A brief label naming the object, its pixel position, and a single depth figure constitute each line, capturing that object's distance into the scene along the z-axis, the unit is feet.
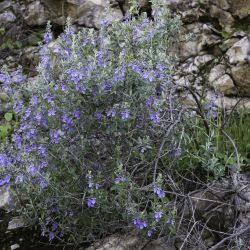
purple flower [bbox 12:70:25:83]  10.08
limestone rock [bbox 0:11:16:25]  18.32
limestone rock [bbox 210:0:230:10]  15.65
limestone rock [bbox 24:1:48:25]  18.04
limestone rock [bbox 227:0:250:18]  15.39
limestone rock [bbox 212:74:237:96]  15.01
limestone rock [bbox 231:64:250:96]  14.82
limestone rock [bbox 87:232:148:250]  9.78
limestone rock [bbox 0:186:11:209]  12.28
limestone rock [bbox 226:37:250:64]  14.87
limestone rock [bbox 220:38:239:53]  15.37
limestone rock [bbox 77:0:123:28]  17.30
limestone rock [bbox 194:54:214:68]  15.71
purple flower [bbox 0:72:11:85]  9.84
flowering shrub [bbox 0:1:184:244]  8.84
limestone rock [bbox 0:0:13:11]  18.49
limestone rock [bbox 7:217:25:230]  11.41
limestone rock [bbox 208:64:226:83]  15.21
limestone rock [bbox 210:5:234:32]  15.64
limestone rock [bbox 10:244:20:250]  10.70
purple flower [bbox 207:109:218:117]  11.03
